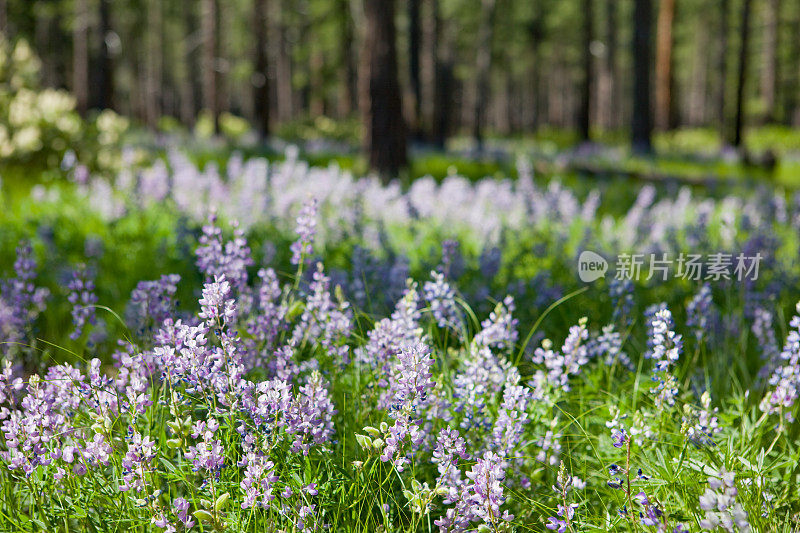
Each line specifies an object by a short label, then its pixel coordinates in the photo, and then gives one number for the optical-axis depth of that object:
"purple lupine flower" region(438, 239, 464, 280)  3.19
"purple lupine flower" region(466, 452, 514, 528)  1.74
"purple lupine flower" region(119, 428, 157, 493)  1.83
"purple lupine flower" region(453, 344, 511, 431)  2.37
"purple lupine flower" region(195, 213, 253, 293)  2.64
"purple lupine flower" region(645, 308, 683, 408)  2.02
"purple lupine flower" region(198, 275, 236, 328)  1.94
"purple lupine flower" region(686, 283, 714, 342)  2.91
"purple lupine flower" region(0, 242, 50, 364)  2.77
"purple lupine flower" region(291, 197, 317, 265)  2.79
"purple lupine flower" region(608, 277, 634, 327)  2.99
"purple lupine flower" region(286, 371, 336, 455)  1.92
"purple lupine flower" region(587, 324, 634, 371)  2.77
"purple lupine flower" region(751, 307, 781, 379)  3.06
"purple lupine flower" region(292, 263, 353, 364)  2.61
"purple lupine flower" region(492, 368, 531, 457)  2.08
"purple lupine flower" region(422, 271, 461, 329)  2.79
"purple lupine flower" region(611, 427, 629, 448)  1.90
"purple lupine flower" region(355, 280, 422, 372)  2.39
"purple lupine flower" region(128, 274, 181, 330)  2.47
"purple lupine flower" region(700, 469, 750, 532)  1.42
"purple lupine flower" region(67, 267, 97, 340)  2.56
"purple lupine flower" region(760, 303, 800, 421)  2.26
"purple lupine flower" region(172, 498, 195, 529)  1.78
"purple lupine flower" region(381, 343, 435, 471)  1.87
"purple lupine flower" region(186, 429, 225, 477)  1.77
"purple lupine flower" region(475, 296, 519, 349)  2.54
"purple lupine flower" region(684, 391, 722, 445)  2.07
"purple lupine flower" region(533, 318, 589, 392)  2.32
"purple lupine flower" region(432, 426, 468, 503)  1.83
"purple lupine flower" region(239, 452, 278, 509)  1.79
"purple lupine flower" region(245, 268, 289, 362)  2.57
